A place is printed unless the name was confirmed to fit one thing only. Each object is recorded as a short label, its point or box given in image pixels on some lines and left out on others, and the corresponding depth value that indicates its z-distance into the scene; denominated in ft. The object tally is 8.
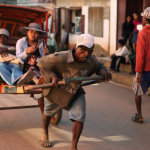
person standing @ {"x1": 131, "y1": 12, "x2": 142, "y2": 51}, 59.22
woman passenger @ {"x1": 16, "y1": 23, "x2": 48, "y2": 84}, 27.39
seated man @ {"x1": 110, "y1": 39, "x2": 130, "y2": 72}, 55.90
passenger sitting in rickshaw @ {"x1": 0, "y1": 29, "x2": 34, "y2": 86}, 22.31
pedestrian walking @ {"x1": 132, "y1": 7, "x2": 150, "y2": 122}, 27.91
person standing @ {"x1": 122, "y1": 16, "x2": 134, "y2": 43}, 62.27
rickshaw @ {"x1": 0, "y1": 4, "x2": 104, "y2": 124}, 20.99
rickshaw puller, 19.06
